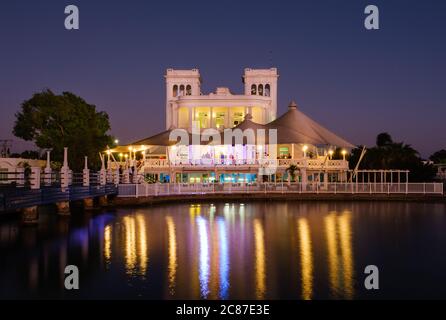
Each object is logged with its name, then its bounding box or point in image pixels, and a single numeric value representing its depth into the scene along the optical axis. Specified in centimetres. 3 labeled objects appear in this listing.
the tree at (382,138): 7770
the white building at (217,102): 6762
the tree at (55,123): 5541
